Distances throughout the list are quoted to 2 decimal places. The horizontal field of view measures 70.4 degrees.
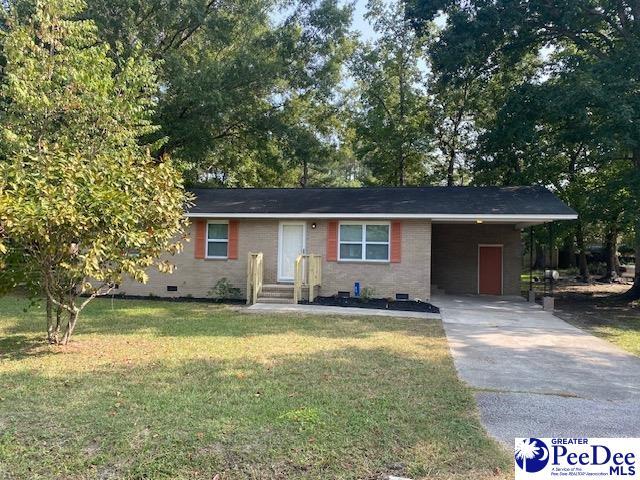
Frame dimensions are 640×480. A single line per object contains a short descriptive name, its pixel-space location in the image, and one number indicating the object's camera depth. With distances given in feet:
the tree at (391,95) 81.92
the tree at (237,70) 58.44
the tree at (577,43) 43.98
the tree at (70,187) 18.98
